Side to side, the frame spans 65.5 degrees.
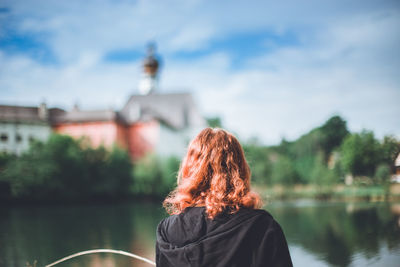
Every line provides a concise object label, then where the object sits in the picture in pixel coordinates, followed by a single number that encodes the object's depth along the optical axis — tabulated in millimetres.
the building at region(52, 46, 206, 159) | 25484
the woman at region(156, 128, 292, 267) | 1142
